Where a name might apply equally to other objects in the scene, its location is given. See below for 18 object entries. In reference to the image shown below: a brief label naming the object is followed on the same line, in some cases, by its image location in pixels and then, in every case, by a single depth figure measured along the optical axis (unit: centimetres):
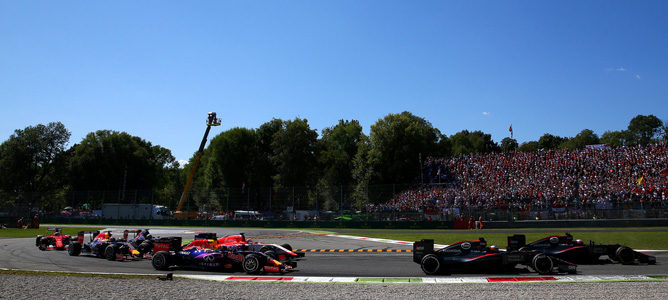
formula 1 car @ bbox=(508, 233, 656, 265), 1293
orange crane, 5859
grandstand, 3256
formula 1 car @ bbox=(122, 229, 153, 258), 1612
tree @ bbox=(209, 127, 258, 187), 6738
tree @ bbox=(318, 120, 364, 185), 7569
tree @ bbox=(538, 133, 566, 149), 11375
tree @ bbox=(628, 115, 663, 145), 9438
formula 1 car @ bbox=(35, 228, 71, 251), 1959
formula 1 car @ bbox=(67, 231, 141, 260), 1584
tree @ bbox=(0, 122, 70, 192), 7119
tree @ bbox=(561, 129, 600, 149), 10200
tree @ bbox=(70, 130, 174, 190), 6981
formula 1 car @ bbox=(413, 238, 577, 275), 1142
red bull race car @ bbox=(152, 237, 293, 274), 1220
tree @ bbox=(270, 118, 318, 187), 6462
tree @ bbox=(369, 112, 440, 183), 6084
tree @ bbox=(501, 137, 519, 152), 11562
